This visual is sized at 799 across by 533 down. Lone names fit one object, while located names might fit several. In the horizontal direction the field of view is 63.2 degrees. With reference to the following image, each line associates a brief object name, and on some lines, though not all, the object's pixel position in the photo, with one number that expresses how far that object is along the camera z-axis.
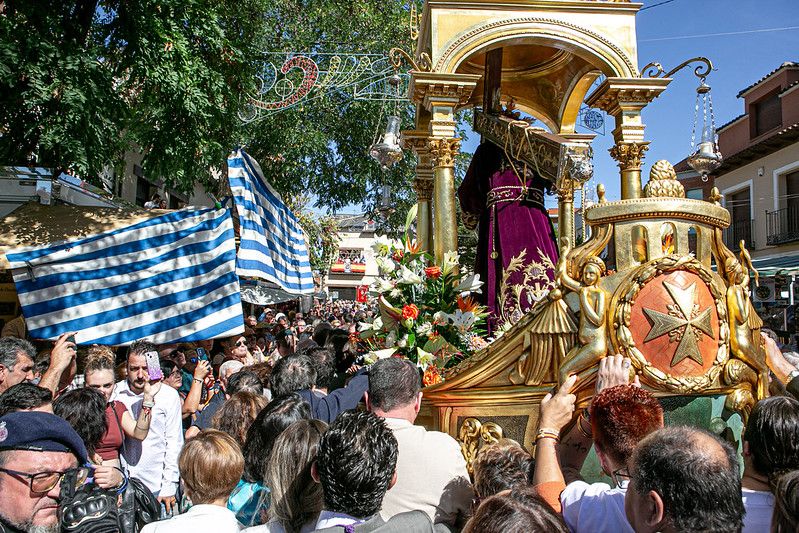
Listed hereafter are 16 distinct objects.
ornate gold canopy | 3.52
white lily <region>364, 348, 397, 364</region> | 5.32
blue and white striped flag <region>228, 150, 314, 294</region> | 7.61
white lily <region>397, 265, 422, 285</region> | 5.38
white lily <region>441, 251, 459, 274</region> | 5.48
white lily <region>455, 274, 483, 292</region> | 5.39
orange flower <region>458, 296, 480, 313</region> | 5.34
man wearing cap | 2.29
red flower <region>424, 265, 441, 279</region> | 5.43
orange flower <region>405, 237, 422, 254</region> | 5.79
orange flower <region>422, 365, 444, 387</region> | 4.62
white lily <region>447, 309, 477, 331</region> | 5.16
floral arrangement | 5.20
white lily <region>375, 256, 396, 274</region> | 5.63
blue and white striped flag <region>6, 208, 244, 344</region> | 6.41
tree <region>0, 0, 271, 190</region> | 8.20
